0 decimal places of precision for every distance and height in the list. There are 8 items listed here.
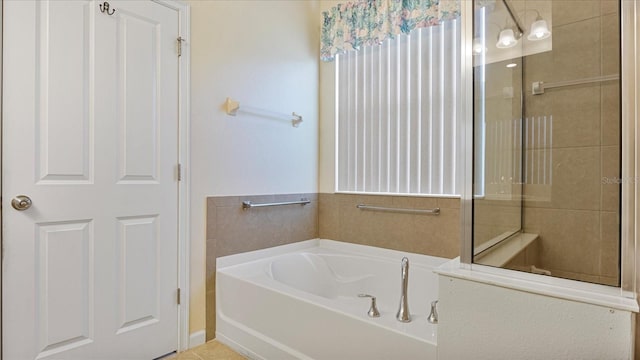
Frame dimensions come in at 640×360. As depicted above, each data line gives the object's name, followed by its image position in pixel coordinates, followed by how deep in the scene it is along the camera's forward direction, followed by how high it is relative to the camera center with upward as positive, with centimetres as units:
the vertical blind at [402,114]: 238 +50
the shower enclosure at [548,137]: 134 +21
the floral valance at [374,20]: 229 +116
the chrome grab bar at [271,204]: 244 -18
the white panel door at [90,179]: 154 +0
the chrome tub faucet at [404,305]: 163 -60
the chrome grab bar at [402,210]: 240 -22
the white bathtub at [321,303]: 150 -69
